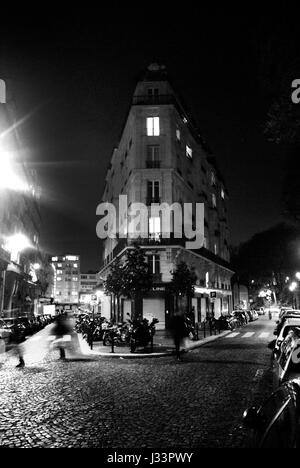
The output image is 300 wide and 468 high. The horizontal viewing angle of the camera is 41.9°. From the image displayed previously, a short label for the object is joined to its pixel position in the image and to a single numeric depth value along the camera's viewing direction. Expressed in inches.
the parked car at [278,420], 94.4
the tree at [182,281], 1185.4
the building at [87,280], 7450.8
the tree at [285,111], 328.2
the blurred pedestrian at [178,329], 568.1
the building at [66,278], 6732.3
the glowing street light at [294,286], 1912.0
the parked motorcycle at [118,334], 705.8
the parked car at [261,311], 2672.2
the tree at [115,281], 1147.3
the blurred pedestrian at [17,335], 814.5
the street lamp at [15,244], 1667.2
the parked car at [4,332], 707.4
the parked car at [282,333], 353.5
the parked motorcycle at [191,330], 822.7
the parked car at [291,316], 512.1
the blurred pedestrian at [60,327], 600.1
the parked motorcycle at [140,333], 633.0
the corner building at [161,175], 1282.0
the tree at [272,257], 2167.8
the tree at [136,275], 1114.7
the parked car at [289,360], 213.3
